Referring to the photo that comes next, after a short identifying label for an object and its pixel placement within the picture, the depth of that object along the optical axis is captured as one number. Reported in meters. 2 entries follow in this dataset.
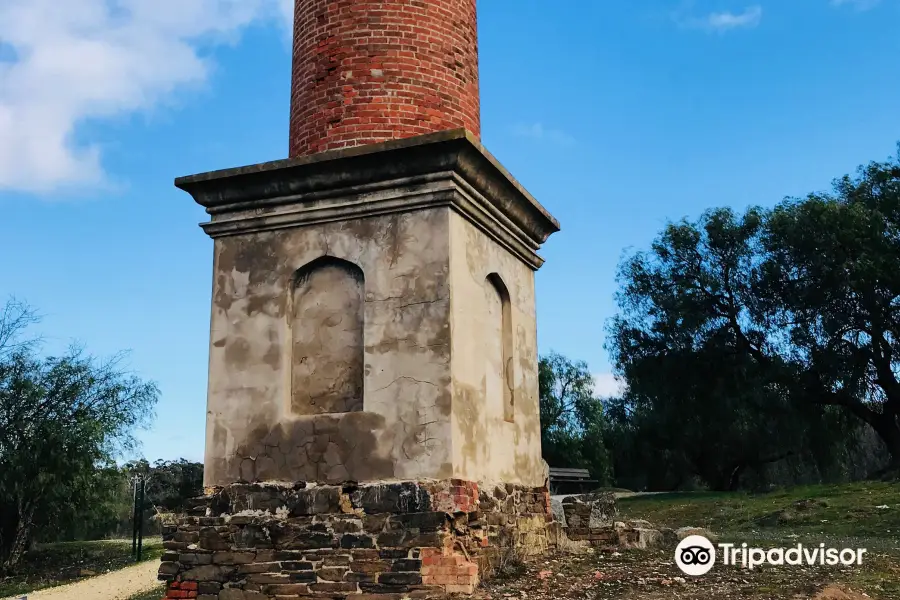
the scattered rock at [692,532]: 9.86
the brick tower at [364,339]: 6.44
